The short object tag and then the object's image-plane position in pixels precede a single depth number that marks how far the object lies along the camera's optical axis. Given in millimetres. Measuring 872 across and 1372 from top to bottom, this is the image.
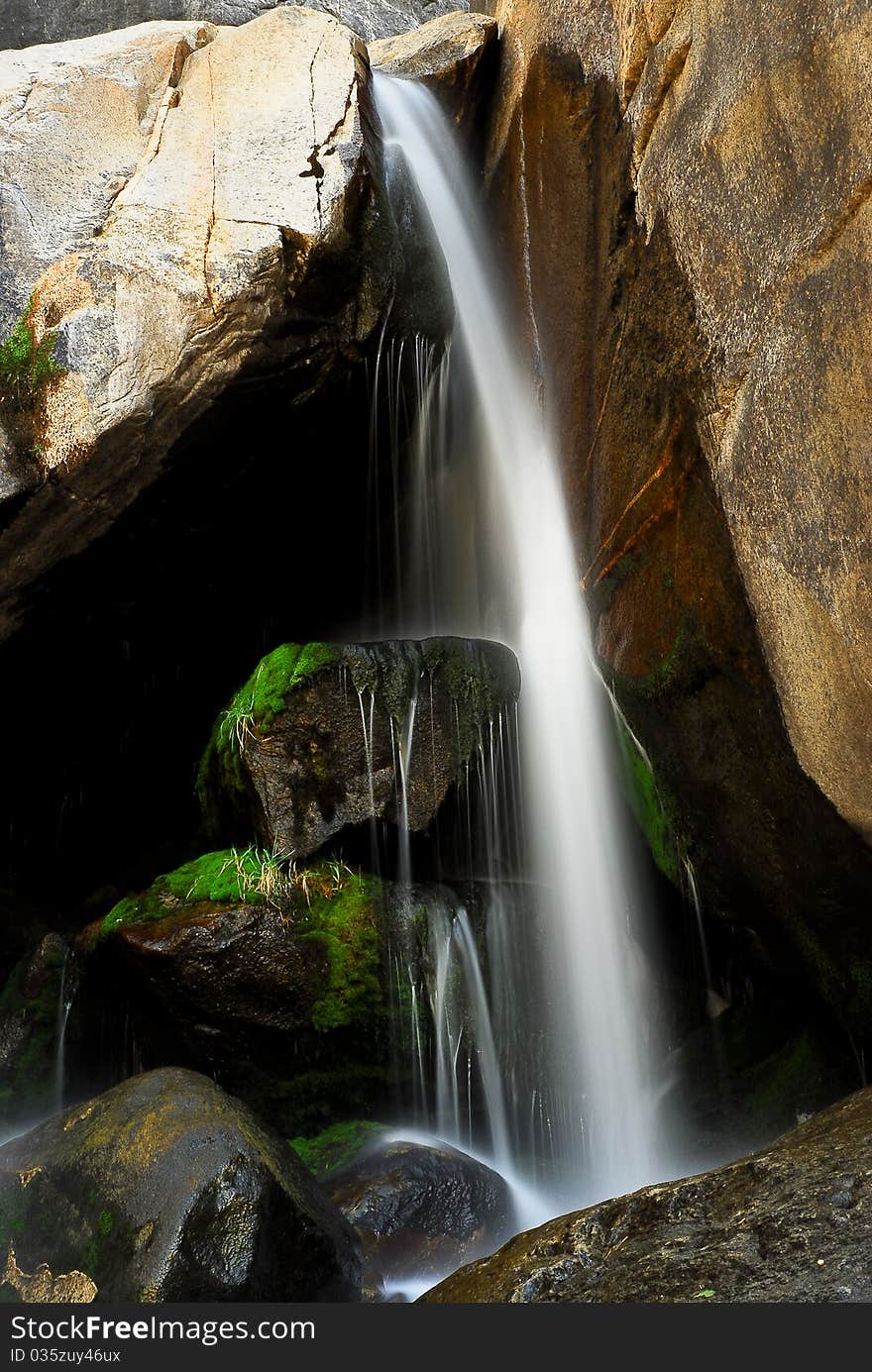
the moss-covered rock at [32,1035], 6562
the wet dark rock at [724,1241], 2605
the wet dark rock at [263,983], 5852
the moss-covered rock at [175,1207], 3543
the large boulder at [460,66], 8469
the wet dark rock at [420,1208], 4520
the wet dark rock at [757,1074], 5324
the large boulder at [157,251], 6344
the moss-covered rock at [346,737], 6387
